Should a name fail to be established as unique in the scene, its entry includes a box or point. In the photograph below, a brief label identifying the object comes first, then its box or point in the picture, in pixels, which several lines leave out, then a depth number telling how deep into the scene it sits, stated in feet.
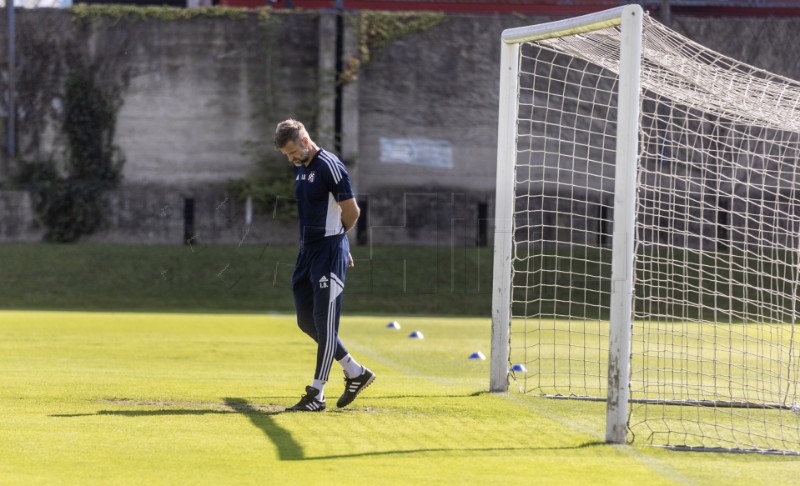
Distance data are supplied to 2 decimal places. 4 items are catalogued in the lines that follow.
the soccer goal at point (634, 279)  48.84
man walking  56.18
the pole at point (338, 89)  228.43
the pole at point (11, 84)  226.38
